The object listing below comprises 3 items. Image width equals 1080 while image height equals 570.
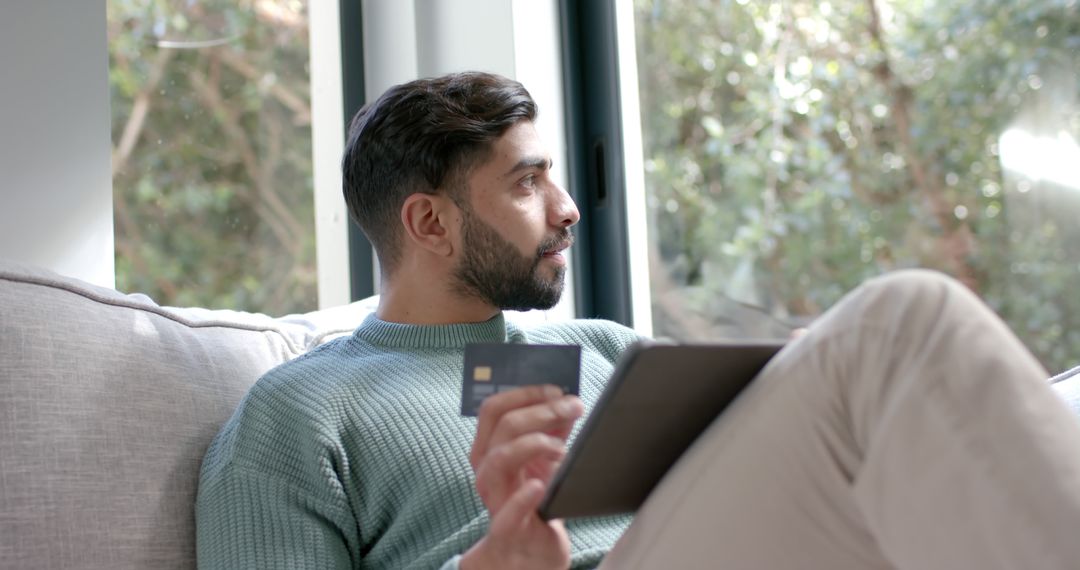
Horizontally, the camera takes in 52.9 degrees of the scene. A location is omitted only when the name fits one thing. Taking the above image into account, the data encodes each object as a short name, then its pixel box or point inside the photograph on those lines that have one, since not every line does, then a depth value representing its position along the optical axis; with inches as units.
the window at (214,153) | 90.2
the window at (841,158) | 82.8
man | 32.0
